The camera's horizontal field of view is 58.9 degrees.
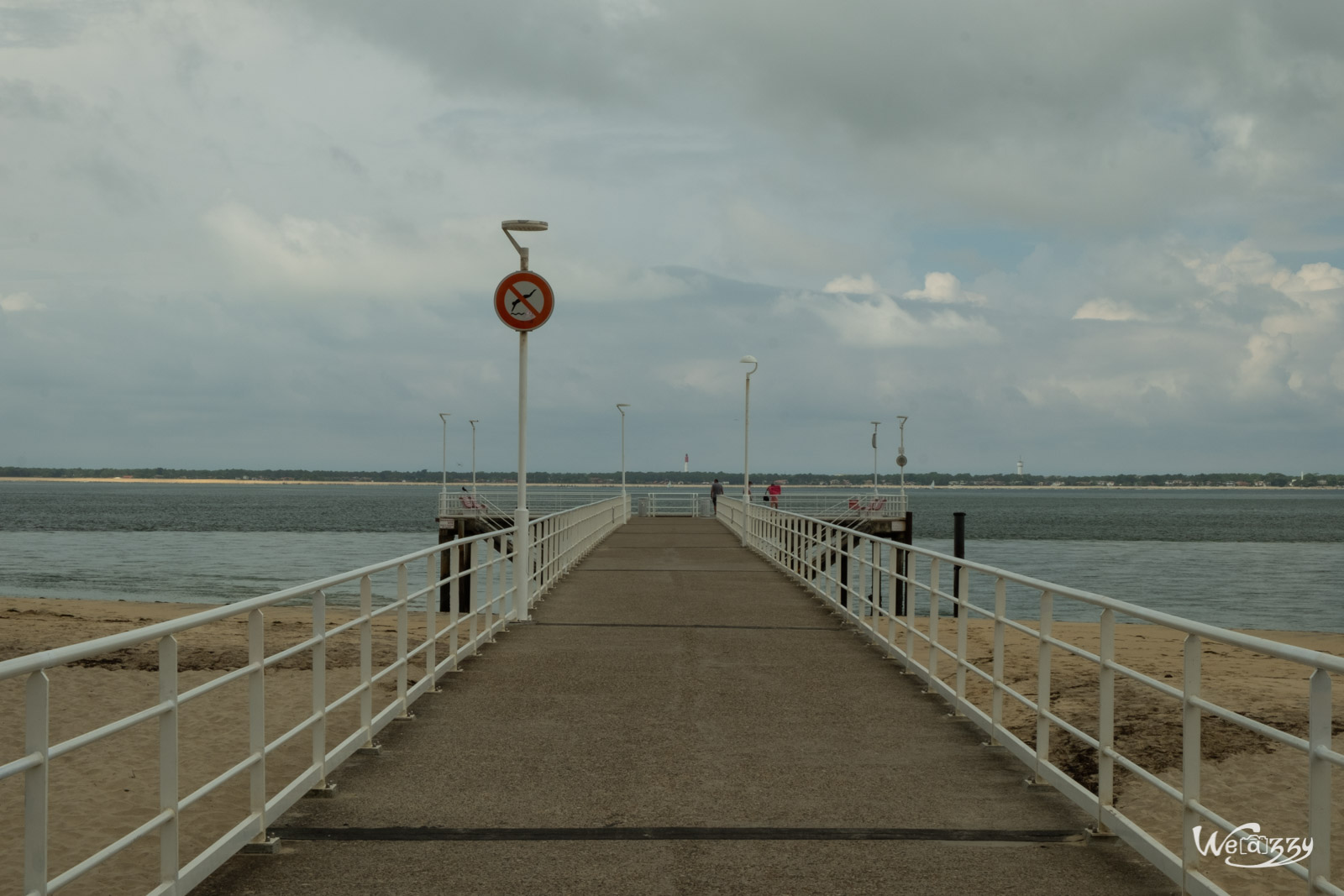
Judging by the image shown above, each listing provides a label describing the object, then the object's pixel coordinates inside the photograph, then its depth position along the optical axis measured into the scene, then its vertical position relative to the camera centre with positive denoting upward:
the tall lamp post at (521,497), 12.88 -0.17
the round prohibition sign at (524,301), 12.63 +1.93
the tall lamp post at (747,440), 32.50 +1.24
